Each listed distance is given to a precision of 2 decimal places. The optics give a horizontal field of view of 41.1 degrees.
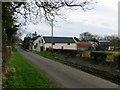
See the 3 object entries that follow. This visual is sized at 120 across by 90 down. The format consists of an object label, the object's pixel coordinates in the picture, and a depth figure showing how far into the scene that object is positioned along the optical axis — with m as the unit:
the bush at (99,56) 15.22
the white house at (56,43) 56.99
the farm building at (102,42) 77.46
